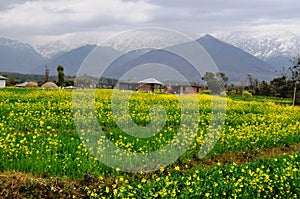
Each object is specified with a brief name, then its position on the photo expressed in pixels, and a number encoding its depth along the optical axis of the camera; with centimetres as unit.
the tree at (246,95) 4821
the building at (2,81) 5406
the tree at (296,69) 3490
